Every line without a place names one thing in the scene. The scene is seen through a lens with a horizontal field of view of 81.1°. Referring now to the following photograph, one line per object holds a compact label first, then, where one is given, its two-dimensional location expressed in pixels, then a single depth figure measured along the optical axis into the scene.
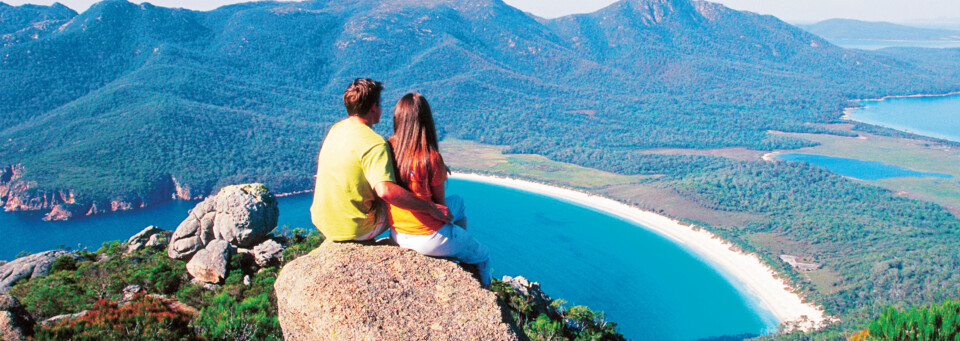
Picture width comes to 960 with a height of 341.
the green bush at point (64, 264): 17.41
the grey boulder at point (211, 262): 15.17
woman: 5.21
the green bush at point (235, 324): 7.81
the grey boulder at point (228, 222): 17.20
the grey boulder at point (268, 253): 16.48
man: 5.03
